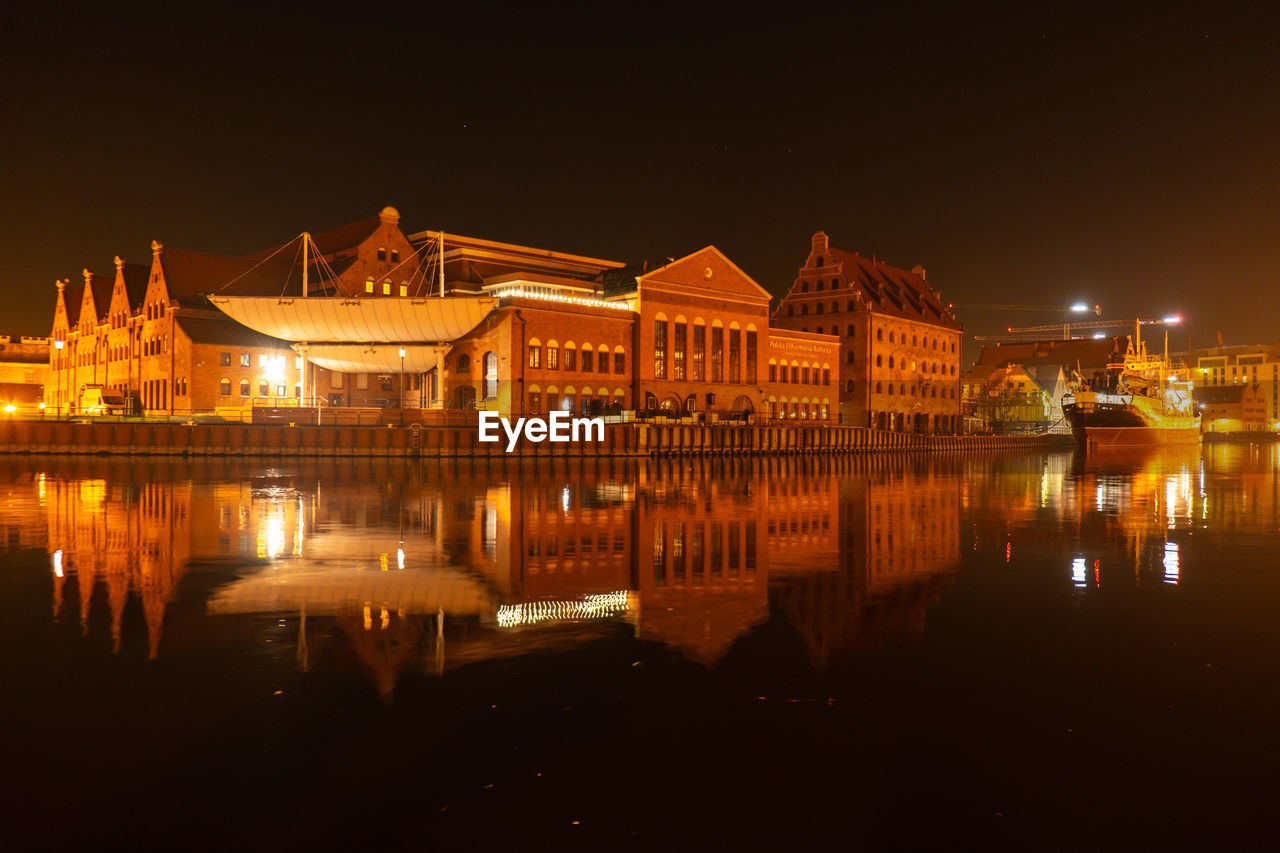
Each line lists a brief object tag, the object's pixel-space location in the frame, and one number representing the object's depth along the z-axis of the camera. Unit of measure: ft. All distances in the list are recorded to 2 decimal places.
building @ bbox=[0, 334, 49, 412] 349.20
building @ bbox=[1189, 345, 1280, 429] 629.51
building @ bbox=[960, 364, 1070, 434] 394.52
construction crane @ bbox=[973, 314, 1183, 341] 627.46
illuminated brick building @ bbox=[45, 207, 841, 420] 201.98
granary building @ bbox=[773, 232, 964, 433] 306.96
